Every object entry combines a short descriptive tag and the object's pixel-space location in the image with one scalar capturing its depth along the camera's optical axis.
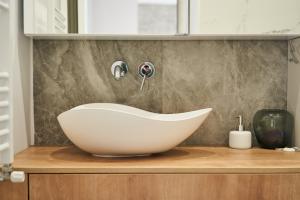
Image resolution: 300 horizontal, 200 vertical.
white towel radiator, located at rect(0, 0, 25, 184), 1.21
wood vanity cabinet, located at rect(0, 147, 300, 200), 1.24
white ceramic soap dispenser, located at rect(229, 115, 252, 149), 1.61
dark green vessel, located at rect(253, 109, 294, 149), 1.62
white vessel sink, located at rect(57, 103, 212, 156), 1.30
